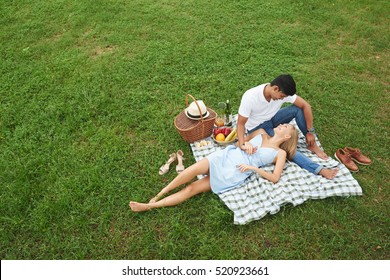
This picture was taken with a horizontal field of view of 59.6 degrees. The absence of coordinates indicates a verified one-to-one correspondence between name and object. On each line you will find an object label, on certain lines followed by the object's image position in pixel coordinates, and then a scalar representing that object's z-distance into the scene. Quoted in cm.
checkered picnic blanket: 456
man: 478
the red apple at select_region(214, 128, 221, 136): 568
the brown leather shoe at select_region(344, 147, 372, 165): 524
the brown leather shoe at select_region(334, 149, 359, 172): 514
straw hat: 554
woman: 475
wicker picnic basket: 544
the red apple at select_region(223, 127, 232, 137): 566
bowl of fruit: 554
